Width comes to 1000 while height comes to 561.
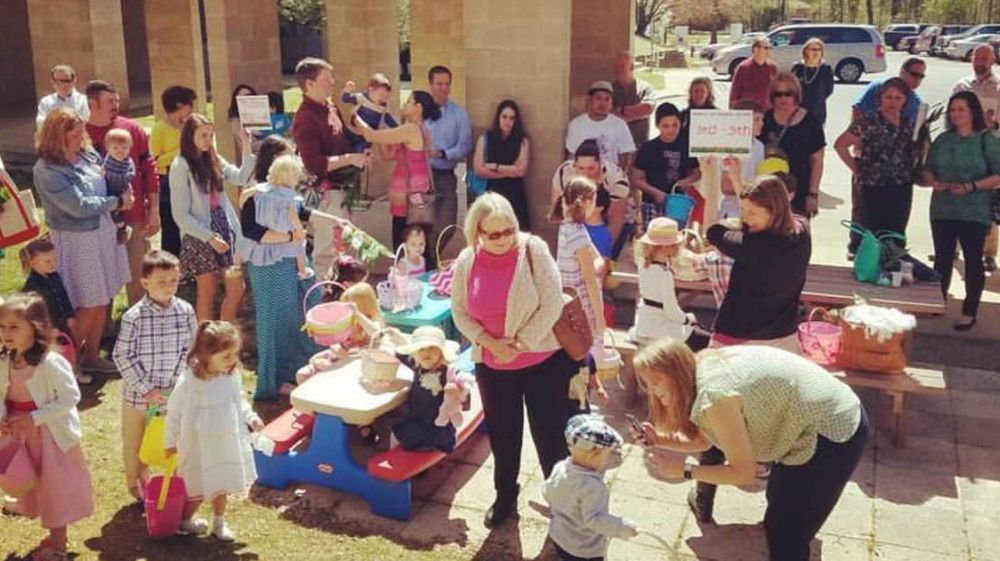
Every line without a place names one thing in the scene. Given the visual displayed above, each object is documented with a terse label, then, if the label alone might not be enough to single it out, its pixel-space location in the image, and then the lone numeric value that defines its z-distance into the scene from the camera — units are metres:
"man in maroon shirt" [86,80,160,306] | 7.77
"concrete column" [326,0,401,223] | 12.77
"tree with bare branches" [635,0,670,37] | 57.72
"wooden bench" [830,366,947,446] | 6.13
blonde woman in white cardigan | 4.95
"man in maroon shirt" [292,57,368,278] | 7.85
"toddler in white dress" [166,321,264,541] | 4.90
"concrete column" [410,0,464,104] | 16.12
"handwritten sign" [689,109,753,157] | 6.75
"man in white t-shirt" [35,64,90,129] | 9.16
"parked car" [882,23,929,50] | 45.62
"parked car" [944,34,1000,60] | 39.06
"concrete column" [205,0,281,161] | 10.94
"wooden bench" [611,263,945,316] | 6.83
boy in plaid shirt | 5.27
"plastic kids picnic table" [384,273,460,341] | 6.97
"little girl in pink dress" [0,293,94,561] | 4.70
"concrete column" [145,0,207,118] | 12.70
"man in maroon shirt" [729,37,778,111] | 10.88
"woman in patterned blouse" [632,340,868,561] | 4.02
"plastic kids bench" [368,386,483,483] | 5.34
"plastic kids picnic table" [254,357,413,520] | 5.48
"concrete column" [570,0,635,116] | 12.40
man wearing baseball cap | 8.98
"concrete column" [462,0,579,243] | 9.08
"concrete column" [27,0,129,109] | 12.90
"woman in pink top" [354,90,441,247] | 8.43
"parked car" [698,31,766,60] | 41.61
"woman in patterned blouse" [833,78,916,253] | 8.39
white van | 32.25
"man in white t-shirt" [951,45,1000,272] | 9.62
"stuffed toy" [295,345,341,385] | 6.12
